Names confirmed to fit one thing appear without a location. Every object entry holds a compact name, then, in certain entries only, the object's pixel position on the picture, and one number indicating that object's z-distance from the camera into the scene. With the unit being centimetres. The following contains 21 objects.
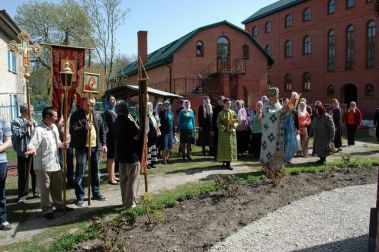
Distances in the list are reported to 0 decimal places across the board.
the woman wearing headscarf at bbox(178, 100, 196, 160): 1192
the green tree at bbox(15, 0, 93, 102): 3950
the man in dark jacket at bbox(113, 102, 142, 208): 663
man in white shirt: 650
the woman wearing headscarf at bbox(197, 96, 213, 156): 1277
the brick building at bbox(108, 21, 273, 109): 2764
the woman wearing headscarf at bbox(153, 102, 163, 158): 1111
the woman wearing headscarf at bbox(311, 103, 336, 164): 1077
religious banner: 746
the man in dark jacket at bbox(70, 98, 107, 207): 714
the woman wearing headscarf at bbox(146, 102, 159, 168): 1043
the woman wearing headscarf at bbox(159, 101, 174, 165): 1150
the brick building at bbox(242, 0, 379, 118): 3206
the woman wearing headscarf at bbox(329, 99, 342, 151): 1421
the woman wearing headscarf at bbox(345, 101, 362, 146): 1578
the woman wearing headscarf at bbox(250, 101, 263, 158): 1203
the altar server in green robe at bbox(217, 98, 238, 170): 1009
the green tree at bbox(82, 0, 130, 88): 2491
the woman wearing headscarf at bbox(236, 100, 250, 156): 1230
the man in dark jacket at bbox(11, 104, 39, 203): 757
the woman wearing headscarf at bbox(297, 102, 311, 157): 1234
